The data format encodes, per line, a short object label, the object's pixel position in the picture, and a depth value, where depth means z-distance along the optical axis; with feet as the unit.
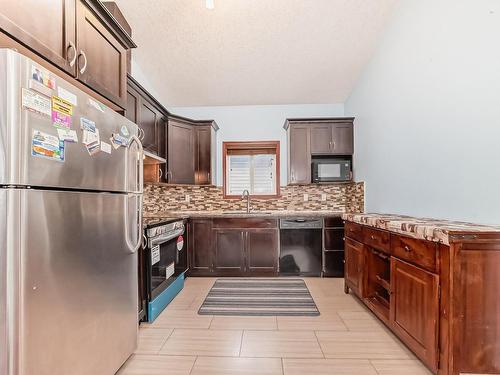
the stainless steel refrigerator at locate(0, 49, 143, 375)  3.18
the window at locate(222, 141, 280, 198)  14.73
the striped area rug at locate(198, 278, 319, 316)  8.66
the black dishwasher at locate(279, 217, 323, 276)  12.37
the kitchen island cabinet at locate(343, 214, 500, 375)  4.70
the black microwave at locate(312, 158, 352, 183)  13.19
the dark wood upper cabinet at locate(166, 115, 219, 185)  12.18
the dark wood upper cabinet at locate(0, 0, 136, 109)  3.63
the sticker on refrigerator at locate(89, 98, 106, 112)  4.49
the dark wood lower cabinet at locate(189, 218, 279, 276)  12.35
